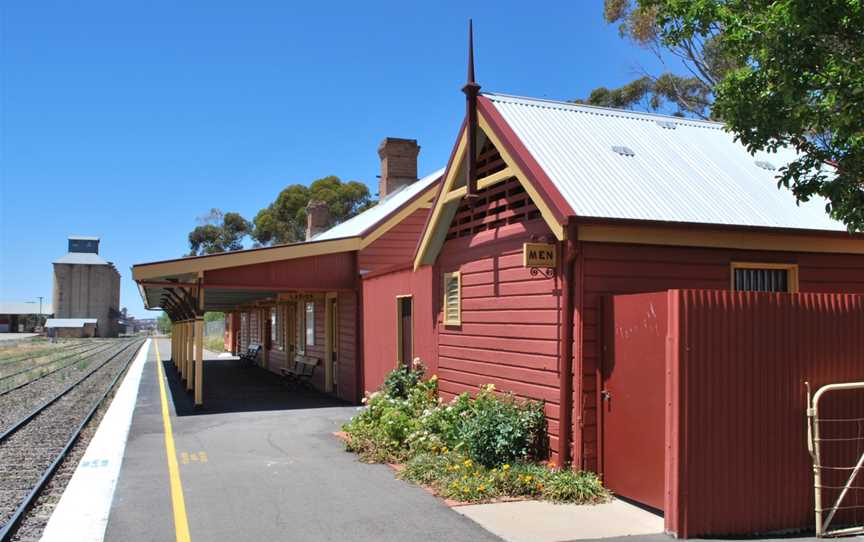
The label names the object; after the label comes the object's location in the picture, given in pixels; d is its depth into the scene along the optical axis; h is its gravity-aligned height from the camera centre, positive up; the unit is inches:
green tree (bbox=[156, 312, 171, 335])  4805.6 -128.1
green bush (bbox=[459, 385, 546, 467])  313.3 -54.0
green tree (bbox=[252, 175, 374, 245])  2343.8 +328.8
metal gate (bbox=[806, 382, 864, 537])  251.1 -52.3
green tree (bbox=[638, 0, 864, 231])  248.5 +80.0
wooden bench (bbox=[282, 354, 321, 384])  764.0 -67.4
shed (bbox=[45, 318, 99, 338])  3422.7 -93.1
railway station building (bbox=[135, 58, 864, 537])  249.4 +2.2
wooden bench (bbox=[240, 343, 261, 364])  1152.3 -73.6
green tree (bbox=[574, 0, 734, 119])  823.7 +311.7
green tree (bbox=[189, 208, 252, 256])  3110.2 +307.8
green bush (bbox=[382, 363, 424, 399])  465.7 -47.2
